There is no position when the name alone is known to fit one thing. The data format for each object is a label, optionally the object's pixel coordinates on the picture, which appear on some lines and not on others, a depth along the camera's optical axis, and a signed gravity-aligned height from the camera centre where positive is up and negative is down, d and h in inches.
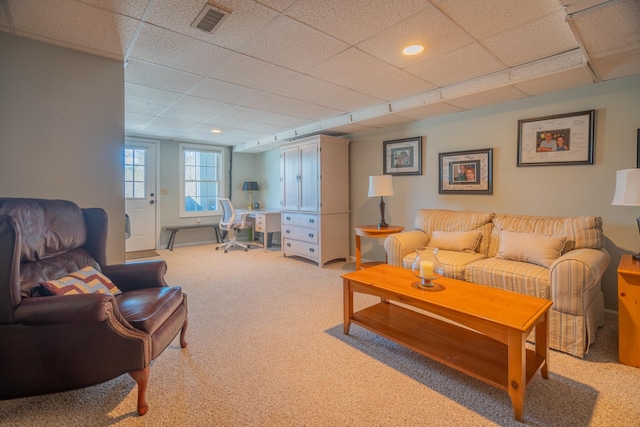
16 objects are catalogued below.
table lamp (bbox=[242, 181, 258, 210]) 271.3 +18.5
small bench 234.3 -16.9
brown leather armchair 56.0 -24.2
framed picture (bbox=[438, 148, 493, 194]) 135.9 +16.8
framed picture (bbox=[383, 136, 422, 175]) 160.7 +28.1
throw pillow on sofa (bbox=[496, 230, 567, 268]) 97.6 -13.0
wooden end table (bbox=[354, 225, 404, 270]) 147.8 -11.9
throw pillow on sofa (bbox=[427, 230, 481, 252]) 122.9 -13.3
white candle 79.8 -16.3
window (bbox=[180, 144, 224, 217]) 250.1 +23.3
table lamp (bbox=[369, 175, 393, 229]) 155.7 +11.0
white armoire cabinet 181.3 +5.7
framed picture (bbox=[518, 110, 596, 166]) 109.7 +26.3
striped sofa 80.5 -16.5
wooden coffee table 58.7 -29.2
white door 224.7 +9.1
